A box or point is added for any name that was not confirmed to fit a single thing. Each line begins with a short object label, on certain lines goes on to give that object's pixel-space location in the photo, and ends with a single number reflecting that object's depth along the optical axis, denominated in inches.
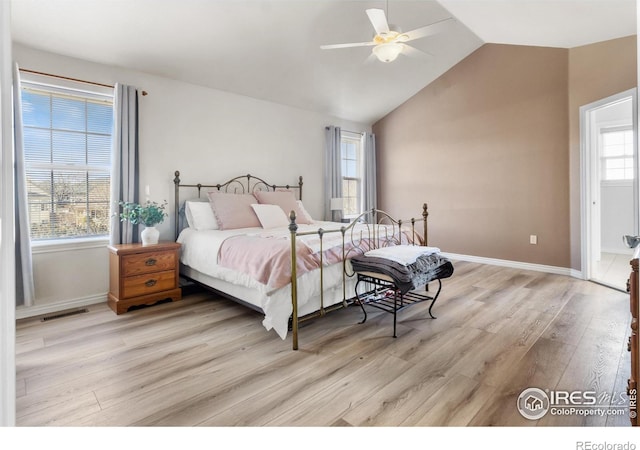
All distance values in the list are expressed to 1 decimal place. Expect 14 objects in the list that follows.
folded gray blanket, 95.9
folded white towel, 99.6
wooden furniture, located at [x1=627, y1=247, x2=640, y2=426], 48.5
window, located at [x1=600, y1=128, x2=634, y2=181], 205.6
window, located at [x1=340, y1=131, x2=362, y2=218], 229.1
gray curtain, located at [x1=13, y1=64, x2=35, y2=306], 108.4
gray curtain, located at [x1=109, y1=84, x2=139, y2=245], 129.6
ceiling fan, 101.5
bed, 92.6
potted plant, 126.2
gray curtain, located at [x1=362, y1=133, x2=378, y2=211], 234.1
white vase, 129.3
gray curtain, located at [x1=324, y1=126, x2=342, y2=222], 210.5
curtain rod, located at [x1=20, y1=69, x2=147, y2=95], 113.2
